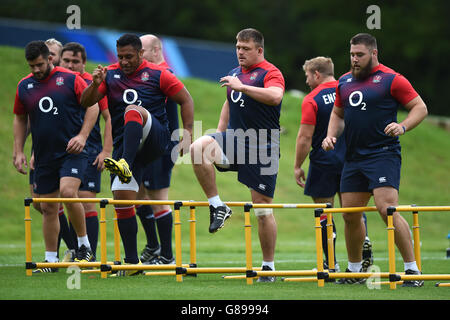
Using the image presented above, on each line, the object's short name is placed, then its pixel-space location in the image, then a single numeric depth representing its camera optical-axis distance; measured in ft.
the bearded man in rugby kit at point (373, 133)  53.06
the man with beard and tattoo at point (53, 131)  61.72
